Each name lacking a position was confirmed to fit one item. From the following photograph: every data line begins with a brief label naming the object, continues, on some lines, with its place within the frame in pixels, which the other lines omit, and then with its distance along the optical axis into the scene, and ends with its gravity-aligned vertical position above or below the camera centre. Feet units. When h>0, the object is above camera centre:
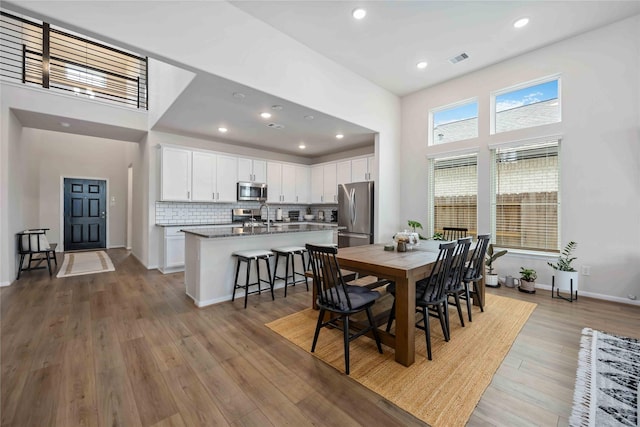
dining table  6.95 -1.82
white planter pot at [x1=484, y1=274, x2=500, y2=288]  13.92 -3.58
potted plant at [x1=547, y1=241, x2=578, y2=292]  11.77 -2.52
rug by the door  16.29 -3.90
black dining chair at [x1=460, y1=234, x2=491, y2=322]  9.37 -2.03
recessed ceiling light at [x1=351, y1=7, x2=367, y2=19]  10.08 +7.76
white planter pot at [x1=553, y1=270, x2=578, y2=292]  11.73 -2.94
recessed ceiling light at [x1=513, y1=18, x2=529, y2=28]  11.00 +8.15
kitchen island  11.08 -2.10
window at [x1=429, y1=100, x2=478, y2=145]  15.65 +5.68
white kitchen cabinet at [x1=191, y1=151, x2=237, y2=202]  18.07 +2.34
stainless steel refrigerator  17.42 -0.10
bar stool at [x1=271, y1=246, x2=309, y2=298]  12.59 -2.36
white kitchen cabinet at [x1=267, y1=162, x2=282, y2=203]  21.61 +2.40
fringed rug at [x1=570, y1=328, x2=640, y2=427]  5.17 -3.92
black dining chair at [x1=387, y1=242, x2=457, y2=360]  7.32 -2.35
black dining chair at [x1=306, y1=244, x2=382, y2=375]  6.84 -2.40
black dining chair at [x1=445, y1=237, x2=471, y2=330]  8.42 -1.96
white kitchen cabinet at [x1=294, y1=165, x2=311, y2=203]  23.47 +2.51
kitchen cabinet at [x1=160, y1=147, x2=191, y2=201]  16.83 +2.33
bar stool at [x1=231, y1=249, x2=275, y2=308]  11.25 -2.07
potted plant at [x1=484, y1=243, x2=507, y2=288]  13.55 -2.58
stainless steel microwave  19.93 +1.49
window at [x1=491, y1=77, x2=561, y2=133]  13.10 +5.72
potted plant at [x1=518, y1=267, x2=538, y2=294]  12.68 -3.28
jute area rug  5.60 -4.03
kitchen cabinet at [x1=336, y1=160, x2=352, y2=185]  20.59 +3.18
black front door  23.88 -0.54
